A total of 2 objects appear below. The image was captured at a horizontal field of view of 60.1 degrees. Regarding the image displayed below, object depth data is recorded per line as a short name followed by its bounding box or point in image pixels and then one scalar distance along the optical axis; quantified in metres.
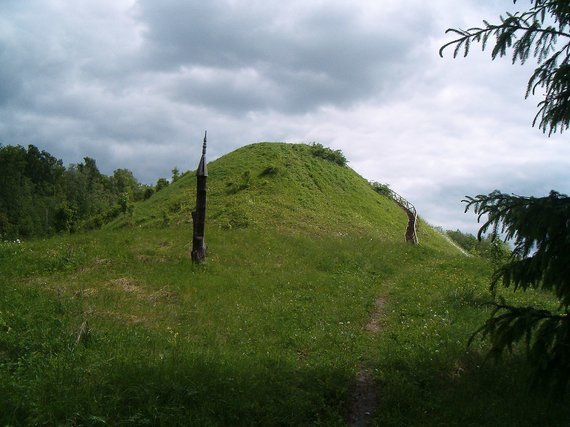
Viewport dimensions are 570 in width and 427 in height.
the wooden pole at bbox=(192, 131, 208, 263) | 21.55
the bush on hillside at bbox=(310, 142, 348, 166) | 53.25
